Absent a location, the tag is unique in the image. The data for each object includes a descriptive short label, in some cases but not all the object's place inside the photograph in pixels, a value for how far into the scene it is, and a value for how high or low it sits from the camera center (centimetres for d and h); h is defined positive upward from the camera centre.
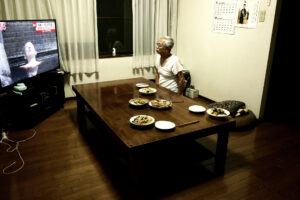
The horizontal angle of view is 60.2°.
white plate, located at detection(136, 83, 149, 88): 304 -72
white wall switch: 313 +11
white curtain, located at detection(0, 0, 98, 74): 348 -2
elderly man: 295 -52
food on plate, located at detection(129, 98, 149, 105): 243 -73
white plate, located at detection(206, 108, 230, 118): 214 -73
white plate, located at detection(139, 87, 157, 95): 275 -72
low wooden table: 184 -78
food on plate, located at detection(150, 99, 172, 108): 237 -73
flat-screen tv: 291 -35
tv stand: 300 -100
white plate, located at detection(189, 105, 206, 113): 228 -74
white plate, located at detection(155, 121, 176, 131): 194 -76
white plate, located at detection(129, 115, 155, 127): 198 -75
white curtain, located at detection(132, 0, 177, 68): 434 -5
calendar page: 358 +10
